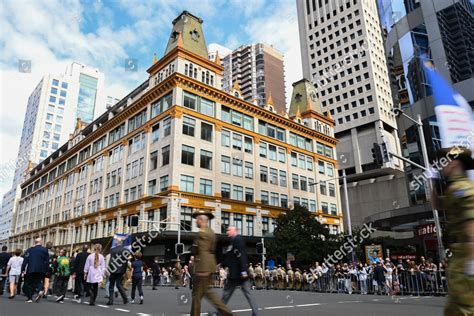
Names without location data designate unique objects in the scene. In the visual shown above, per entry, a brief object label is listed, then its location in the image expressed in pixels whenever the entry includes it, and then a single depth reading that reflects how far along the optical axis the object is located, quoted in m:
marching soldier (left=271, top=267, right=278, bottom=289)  24.27
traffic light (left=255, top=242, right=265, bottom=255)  27.81
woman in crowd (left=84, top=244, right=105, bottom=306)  10.59
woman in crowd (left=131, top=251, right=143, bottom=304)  11.76
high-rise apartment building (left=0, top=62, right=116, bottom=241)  97.50
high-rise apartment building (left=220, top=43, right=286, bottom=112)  110.05
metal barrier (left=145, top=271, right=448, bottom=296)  15.98
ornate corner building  37.53
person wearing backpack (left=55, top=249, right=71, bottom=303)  12.47
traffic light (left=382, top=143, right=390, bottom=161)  14.46
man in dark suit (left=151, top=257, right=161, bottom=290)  22.80
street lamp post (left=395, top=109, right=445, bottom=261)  14.22
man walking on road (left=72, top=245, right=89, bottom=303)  12.08
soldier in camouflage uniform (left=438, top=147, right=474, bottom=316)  3.30
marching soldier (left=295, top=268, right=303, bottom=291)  22.66
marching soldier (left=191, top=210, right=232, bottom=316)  5.79
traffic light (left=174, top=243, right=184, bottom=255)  27.09
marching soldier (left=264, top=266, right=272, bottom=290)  24.65
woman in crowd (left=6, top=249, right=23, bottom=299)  12.59
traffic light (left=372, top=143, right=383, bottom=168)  14.45
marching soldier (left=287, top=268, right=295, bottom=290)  23.12
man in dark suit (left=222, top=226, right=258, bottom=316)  7.15
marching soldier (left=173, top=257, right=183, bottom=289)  26.71
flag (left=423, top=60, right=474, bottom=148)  8.20
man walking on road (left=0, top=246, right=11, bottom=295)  13.78
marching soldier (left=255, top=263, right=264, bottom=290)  25.34
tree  32.59
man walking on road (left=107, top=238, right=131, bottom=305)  10.63
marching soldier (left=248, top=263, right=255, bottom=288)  25.48
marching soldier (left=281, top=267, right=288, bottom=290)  23.56
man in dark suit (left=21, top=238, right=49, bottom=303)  11.03
